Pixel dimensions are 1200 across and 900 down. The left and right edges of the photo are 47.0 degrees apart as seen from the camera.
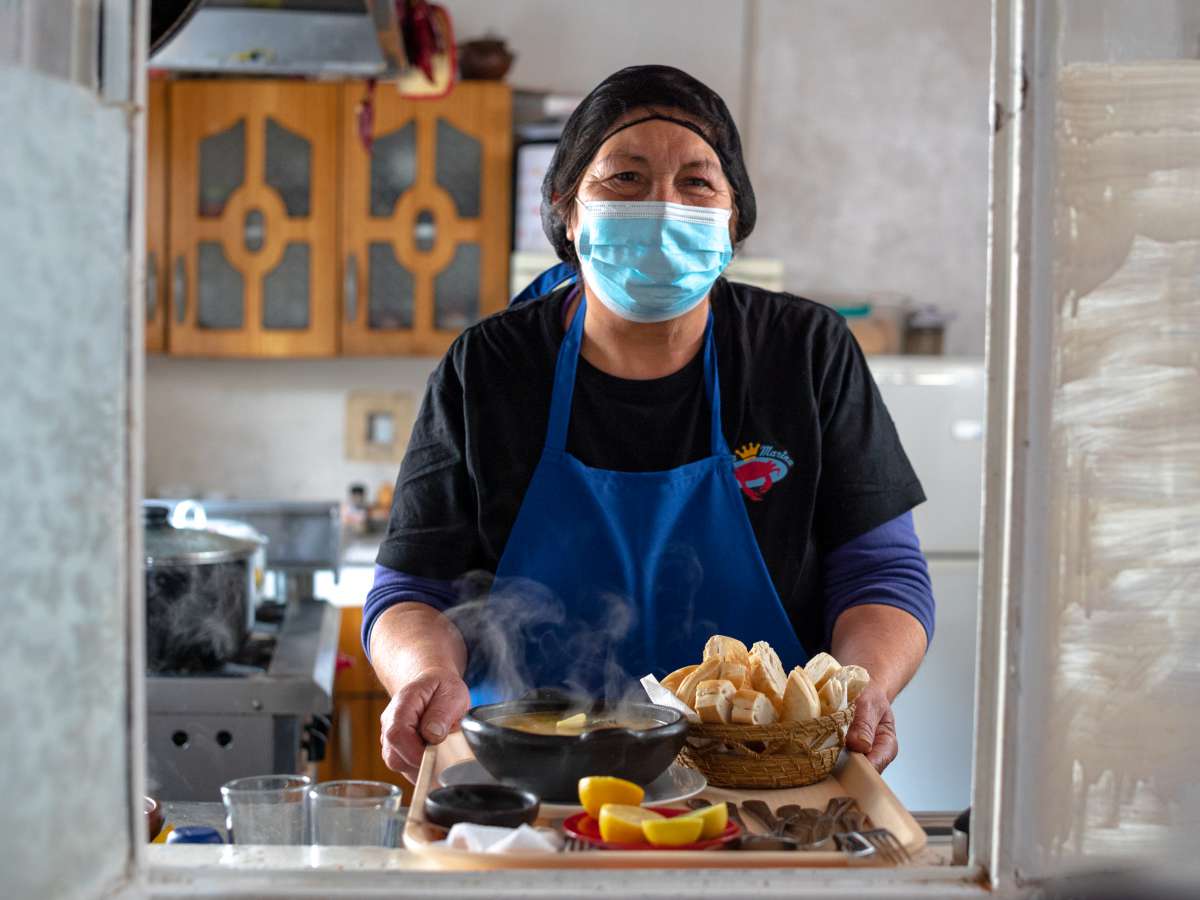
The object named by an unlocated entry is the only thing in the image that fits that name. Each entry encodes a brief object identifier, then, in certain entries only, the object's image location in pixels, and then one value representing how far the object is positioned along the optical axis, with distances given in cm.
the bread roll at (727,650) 133
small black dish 101
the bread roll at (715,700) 125
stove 255
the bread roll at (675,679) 134
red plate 99
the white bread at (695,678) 129
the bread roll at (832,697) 129
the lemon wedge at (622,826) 100
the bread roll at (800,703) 126
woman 166
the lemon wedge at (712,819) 102
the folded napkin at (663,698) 127
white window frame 84
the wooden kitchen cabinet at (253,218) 419
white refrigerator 400
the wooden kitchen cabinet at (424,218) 421
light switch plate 466
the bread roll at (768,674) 128
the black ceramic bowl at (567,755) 113
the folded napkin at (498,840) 93
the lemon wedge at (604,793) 106
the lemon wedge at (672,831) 98
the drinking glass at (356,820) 112
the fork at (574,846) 97
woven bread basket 124
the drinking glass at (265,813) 118
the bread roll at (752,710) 125
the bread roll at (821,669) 131
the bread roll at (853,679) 132
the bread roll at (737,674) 129
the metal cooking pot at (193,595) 254
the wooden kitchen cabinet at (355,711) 369
